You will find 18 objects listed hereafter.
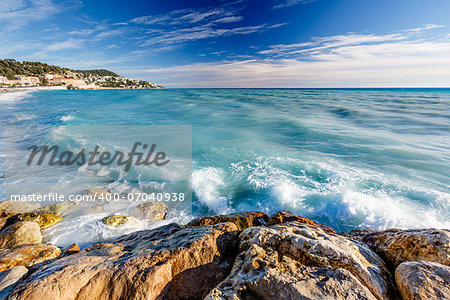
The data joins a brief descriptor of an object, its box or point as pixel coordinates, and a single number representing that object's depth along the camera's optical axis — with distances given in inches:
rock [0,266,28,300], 108.3
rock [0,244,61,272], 146.4
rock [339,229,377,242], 151.7
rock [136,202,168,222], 251.7
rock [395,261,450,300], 80.8
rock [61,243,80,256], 163.5
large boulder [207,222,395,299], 81.6
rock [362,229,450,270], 106.5
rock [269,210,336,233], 171.9
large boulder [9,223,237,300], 95.0
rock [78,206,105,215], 255.1
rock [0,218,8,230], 218.7
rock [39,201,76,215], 252.4
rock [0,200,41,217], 238.8
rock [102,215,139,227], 229.5
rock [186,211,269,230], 177.3
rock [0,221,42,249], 183.6
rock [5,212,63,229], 222.5
